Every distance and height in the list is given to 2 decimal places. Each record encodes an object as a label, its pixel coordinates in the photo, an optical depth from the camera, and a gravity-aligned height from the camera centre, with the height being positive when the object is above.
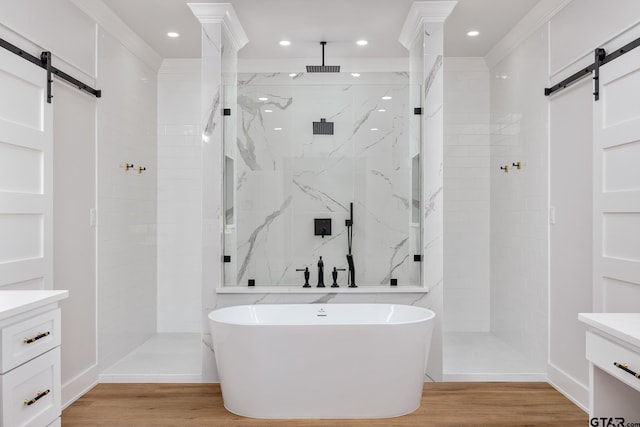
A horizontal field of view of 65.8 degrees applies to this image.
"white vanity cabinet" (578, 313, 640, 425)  1.88 -0.65
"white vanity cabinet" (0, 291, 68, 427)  1.80 -0.56
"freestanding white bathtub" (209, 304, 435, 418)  2.93 -0.91
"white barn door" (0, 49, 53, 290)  2.60 +0.22
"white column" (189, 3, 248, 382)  3.62 +0.44
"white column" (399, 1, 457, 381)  3.64 +0.43
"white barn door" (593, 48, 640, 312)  2.59 +0.15
